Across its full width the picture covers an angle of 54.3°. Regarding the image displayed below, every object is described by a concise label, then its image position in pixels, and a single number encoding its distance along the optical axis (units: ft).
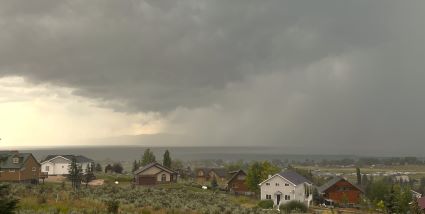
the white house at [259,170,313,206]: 251.80
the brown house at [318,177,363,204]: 287.65
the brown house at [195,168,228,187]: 437.46
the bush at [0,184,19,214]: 63.46
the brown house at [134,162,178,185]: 306.55
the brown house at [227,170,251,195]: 324.60
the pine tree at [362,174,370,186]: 522.47
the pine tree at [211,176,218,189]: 317.91
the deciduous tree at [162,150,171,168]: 387.75
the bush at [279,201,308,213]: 200.01
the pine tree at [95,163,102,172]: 418.68
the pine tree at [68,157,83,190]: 243.81
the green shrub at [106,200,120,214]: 119.14
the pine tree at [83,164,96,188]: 251.05
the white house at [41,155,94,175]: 351.46
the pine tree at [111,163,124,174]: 419.54
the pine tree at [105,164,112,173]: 414.00
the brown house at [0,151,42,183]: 259.39
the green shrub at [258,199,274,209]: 227.90
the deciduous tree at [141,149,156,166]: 434.06
